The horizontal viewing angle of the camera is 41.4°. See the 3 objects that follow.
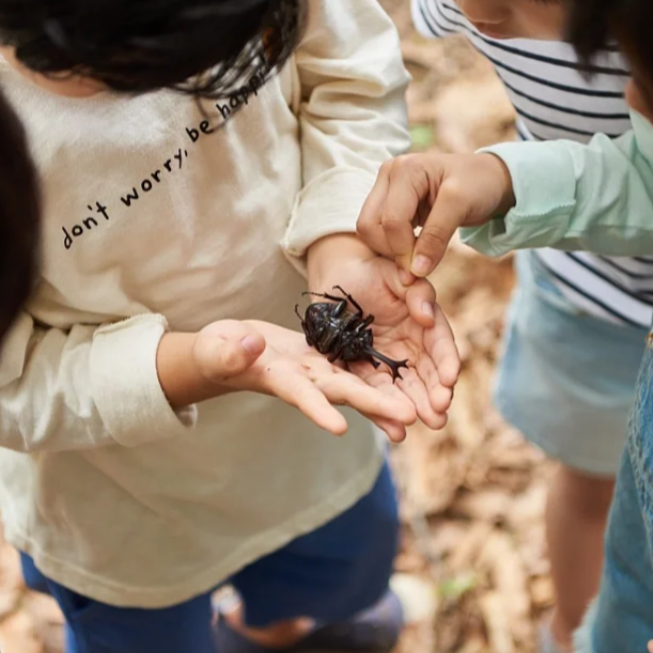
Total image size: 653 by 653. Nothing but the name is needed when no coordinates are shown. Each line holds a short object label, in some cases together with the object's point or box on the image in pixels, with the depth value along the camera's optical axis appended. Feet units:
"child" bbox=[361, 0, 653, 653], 2.78
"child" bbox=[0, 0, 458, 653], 2.54
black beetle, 2.85
